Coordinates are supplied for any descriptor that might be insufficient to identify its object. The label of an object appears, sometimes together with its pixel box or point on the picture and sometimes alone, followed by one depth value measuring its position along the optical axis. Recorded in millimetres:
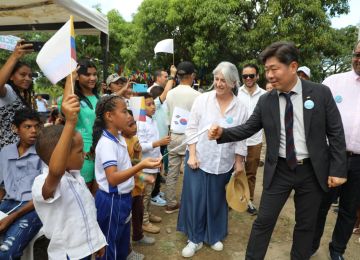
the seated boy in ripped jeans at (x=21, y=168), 2510
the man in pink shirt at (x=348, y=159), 2873
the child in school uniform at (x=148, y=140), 3459
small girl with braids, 2371
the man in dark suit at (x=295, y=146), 2441
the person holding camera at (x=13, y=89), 2684
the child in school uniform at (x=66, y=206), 1725
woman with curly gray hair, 3084
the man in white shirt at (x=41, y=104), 8469
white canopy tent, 3684
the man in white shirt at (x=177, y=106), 4020
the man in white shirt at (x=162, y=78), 5582
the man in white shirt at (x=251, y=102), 4270
